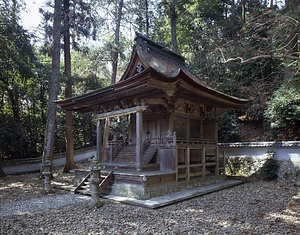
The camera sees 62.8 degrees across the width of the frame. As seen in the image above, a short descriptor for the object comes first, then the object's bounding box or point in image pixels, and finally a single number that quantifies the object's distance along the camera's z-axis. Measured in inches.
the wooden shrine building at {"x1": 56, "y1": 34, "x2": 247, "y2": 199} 277.6
